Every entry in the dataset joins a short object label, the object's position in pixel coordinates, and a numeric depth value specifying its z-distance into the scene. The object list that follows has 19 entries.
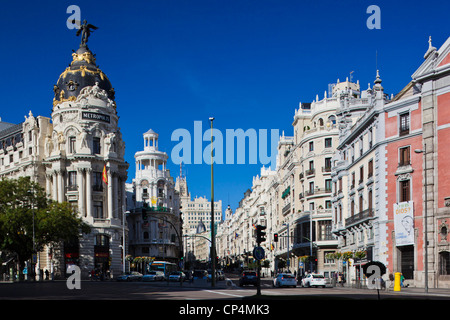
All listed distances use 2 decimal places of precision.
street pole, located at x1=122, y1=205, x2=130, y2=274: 86.33
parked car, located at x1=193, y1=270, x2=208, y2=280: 97.86
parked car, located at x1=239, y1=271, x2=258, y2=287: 53.00
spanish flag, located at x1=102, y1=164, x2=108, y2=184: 87.00
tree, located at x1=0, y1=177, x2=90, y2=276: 68.31
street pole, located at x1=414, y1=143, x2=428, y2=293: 37.38
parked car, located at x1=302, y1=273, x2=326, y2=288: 48.74
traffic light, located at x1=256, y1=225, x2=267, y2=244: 27.60
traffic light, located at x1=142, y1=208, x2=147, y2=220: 47.68
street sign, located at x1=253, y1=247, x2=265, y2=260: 27.11
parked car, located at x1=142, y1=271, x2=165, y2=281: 74.50
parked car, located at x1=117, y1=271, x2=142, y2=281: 74.06
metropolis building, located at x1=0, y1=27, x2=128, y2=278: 86.00
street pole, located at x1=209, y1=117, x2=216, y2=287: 43.95
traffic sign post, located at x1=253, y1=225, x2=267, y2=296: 27.11
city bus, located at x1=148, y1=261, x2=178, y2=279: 94.00
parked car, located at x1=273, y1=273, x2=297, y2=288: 48.19
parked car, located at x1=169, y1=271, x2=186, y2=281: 73.62
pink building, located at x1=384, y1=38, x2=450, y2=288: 43.59
